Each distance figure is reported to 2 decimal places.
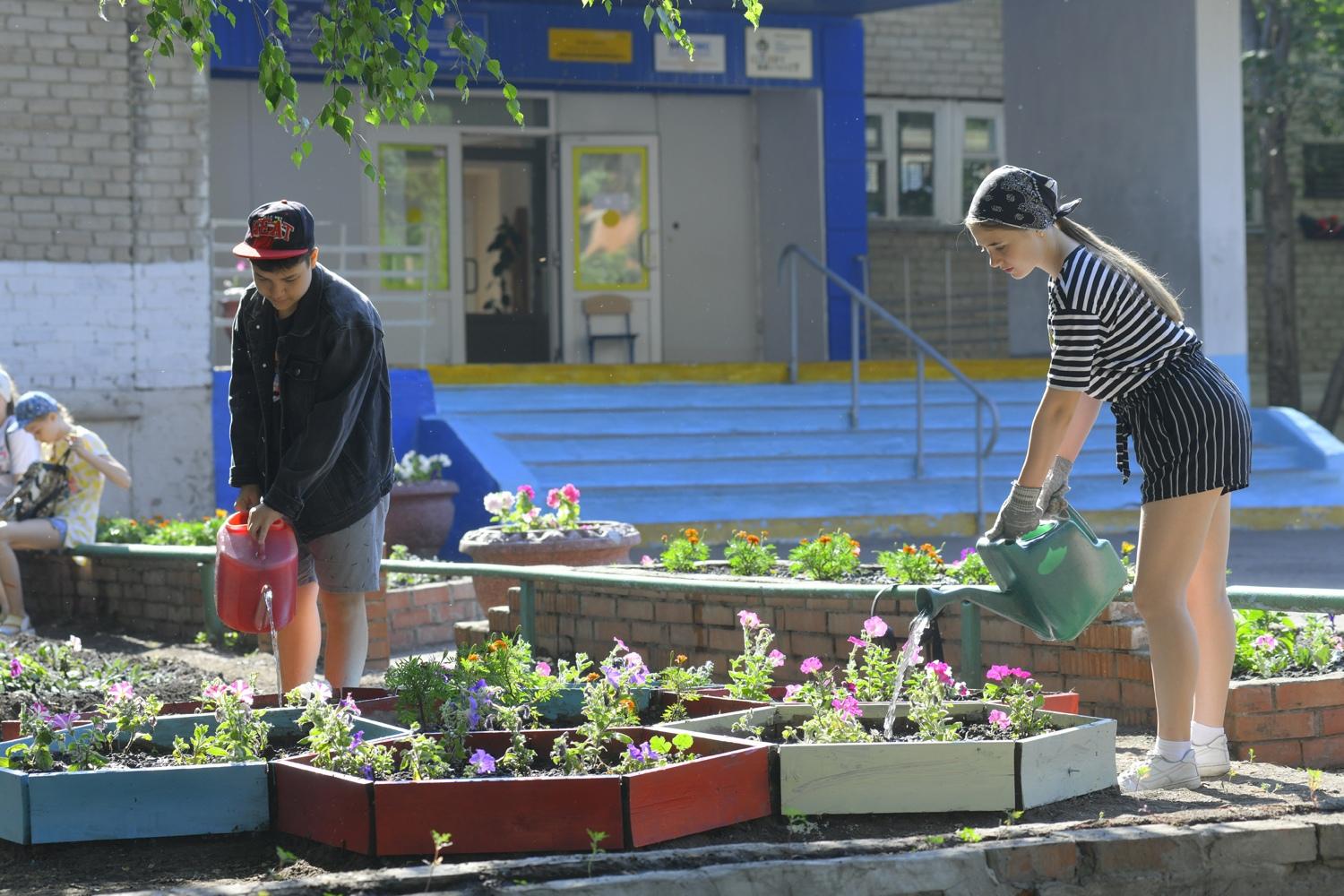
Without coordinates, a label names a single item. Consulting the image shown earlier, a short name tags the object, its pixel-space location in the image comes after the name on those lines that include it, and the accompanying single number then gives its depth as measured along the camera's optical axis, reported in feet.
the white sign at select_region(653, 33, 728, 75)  108.68
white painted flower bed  25.77
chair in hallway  113.29
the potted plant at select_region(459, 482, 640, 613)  49.52
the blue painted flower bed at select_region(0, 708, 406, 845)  25.03
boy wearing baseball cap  31.37
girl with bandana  27.30
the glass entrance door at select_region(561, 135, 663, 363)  112.88
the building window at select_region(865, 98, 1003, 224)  133.39
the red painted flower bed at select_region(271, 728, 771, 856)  23.50
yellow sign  106.22
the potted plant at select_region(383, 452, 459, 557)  71.31
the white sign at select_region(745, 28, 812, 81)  110.63
